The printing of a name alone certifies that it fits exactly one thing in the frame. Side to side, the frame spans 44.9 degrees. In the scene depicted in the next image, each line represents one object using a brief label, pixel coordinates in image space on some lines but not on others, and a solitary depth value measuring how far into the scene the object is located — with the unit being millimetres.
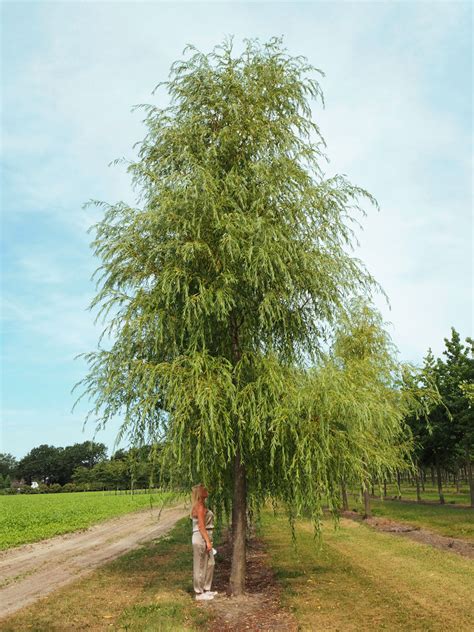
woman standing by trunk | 10289
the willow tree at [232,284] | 9820
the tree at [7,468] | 176000
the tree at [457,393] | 29016
